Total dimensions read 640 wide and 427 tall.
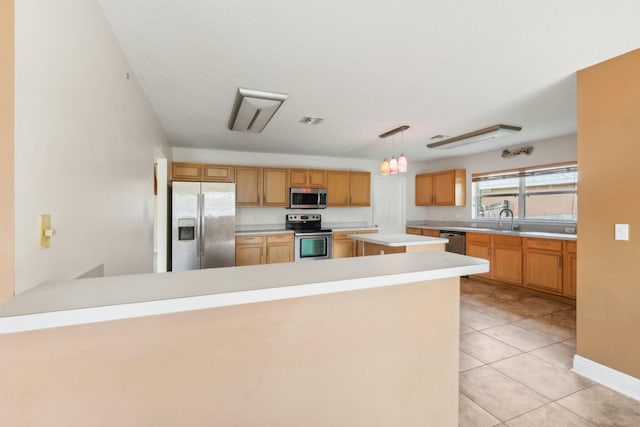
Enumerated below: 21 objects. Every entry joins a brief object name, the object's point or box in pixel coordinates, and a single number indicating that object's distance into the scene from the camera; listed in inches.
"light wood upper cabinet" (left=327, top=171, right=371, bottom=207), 218.7
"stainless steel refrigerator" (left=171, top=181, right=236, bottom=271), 154.6
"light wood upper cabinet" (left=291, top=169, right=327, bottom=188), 207.5
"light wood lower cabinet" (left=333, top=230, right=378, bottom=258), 207.5
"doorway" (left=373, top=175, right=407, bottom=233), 251.0
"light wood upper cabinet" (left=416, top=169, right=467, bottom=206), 222.5
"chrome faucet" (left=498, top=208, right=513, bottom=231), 195.5
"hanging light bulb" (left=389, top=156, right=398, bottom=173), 127.3
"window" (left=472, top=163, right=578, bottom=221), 168.6
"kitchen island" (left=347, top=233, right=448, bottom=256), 129.0
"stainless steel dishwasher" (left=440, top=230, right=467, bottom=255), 203.0
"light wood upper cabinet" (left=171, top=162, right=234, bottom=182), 177.5
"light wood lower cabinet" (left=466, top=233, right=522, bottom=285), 170.5
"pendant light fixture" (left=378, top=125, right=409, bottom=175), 125.3
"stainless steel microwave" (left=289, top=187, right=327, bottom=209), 203.9
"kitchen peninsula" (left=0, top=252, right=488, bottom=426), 32.0
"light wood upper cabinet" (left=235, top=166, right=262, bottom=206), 192.9
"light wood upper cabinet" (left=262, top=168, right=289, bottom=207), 199.8
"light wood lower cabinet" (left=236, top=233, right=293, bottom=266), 181.6
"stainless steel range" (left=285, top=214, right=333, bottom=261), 195.3
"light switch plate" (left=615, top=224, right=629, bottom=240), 75.1
